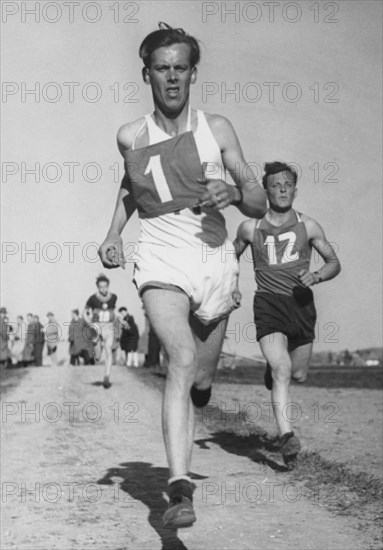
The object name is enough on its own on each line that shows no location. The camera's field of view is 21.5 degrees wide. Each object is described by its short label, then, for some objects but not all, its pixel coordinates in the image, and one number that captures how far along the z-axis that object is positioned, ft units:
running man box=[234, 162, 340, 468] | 20.18
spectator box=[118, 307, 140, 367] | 62.54
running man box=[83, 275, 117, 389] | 53.52
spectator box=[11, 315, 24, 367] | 98.73
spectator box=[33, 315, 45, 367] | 92.03
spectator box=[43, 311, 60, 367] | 81.16
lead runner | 15.08
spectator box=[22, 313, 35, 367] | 98.95
